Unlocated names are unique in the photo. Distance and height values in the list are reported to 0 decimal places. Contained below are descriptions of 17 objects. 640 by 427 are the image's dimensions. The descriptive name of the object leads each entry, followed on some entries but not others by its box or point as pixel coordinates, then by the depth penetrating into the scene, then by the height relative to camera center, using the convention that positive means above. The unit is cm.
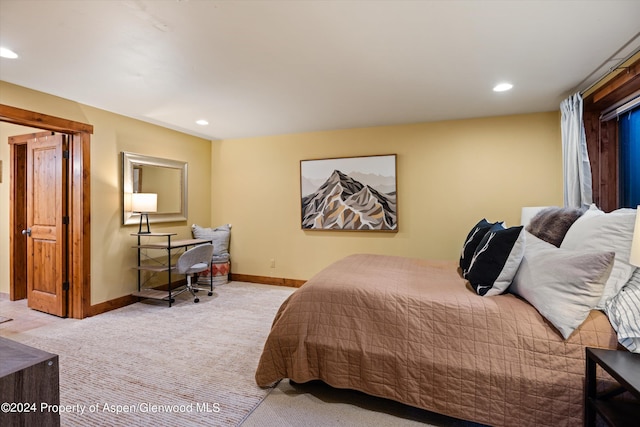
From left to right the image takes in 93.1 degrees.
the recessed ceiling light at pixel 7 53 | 221 +121
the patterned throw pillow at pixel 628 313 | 136 -50
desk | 373 -67
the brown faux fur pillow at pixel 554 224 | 216 -11
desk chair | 377 -62
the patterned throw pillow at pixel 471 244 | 240 -28
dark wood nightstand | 117 -78
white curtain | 281 +47
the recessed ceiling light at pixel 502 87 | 282 +117
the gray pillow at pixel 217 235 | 479 -36
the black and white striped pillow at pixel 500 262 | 180 -32
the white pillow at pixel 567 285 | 144 -38
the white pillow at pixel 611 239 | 153 -17
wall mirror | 386 +42
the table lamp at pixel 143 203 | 379 +14
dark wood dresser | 97 -57
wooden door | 341 -9
